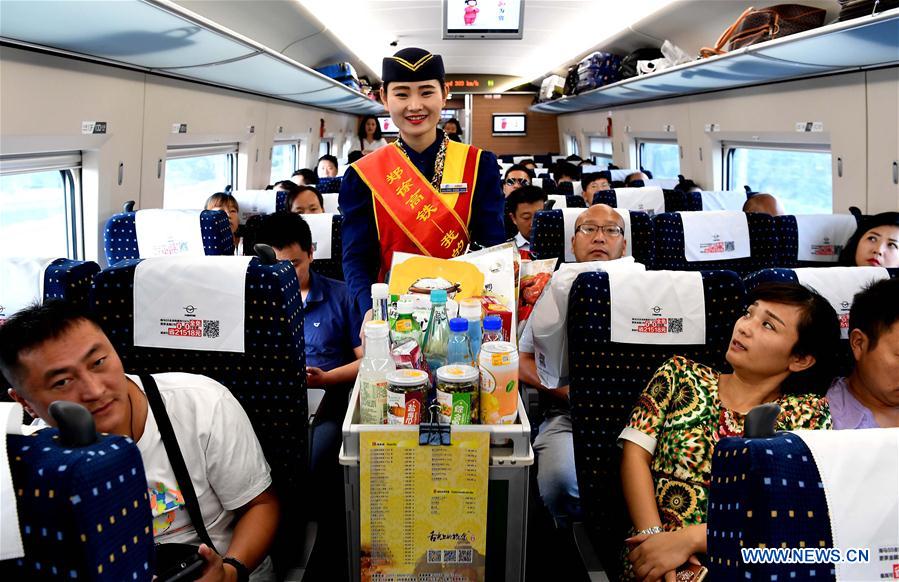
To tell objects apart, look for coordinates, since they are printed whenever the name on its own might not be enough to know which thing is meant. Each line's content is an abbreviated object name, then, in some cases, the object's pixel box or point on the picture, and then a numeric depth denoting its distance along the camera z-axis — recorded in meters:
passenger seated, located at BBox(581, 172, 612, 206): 7.22
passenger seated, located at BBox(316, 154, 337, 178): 9.52
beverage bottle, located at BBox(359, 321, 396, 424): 1.54
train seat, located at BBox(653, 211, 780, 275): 4.43
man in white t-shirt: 1.53
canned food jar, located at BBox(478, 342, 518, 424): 1.52
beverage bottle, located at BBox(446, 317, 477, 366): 1.65
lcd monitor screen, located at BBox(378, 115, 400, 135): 17.45
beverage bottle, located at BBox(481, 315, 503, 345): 1.67
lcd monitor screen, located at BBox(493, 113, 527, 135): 18.19
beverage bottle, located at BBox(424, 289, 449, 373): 1.70
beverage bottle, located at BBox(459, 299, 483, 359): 1.69
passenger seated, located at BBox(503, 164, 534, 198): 7.44
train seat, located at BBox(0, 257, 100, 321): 2.14
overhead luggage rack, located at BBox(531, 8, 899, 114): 3.68
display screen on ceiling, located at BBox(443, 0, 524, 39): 7.44
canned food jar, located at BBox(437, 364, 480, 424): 1.50
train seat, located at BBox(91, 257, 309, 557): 1.96
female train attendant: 2.49
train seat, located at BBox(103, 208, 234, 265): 4.00
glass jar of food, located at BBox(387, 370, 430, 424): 1.48
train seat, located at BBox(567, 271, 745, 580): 2.07
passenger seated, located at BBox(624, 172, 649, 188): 7.57
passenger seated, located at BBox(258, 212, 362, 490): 2.97
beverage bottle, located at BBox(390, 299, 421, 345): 1.70
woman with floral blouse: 1.93
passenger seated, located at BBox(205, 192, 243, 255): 5.41
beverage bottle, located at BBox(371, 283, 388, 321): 1.88
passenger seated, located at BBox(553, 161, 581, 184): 9.01
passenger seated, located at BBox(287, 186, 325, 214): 5.33
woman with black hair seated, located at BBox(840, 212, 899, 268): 3.87
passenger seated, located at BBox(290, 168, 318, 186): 7.64
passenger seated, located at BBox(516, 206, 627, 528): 2.50
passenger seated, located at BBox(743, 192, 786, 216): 5.34
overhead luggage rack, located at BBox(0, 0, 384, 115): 3.01
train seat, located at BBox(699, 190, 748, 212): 6.25
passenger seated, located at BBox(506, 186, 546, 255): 5.43
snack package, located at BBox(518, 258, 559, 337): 2.45
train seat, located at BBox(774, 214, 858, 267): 4.43
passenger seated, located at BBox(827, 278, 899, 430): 1.87
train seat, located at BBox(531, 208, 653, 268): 3.95
